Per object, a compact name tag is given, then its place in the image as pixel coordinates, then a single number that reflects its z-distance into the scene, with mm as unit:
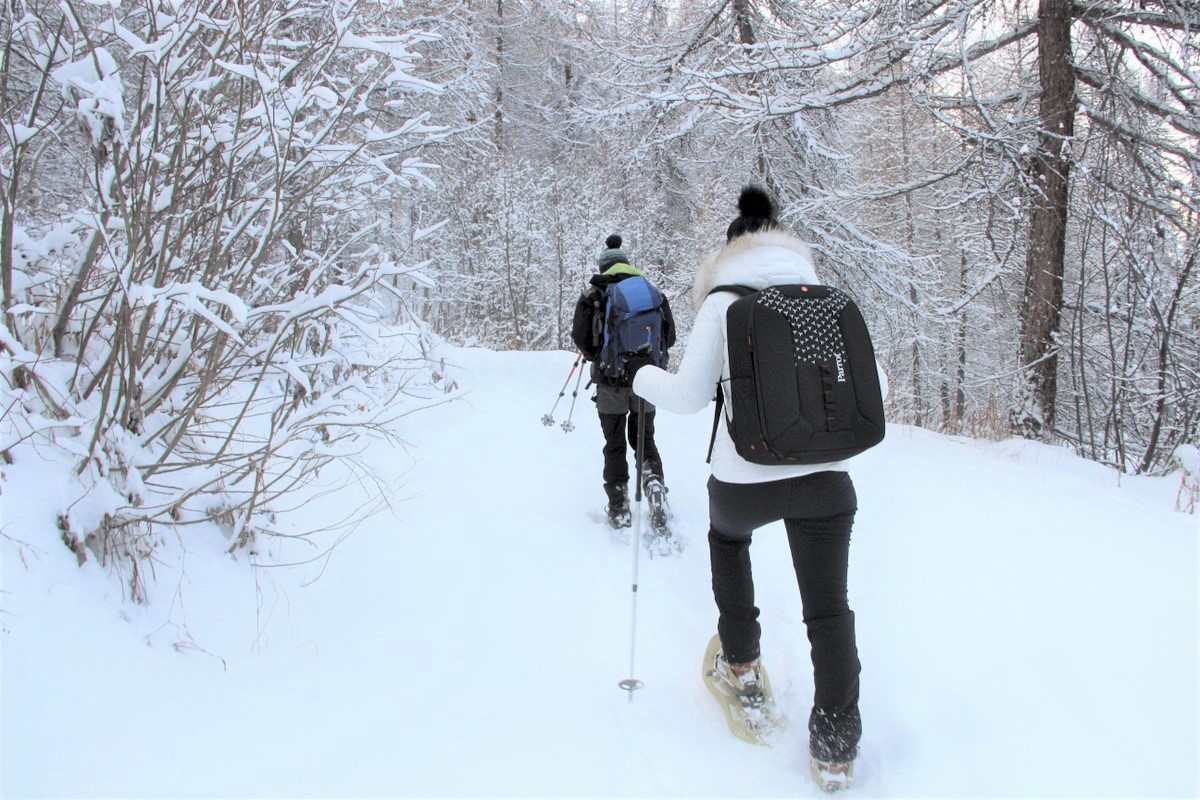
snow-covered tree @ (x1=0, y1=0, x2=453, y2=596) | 2305
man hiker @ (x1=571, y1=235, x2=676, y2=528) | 4199
